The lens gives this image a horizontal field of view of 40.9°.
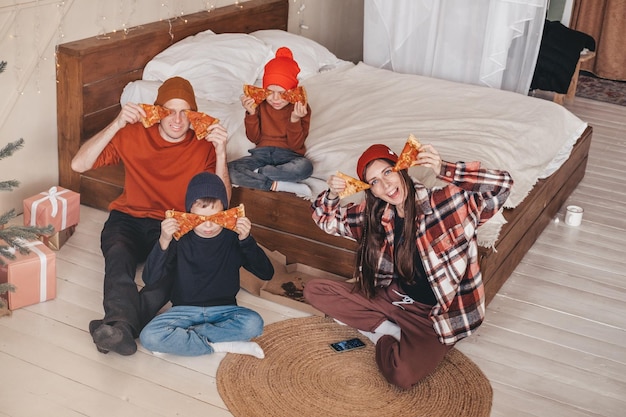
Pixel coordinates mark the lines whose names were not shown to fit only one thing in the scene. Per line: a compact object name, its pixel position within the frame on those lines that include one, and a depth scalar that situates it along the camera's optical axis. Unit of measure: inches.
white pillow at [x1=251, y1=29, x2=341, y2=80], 169.9
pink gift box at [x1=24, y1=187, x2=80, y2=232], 124.8
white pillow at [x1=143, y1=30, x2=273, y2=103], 147.6
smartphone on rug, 107.1
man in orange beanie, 116.5
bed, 125.0
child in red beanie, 126.0
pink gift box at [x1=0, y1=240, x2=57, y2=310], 108.7
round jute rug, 95.3
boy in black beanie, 101.3
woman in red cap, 100.0
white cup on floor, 152.8
